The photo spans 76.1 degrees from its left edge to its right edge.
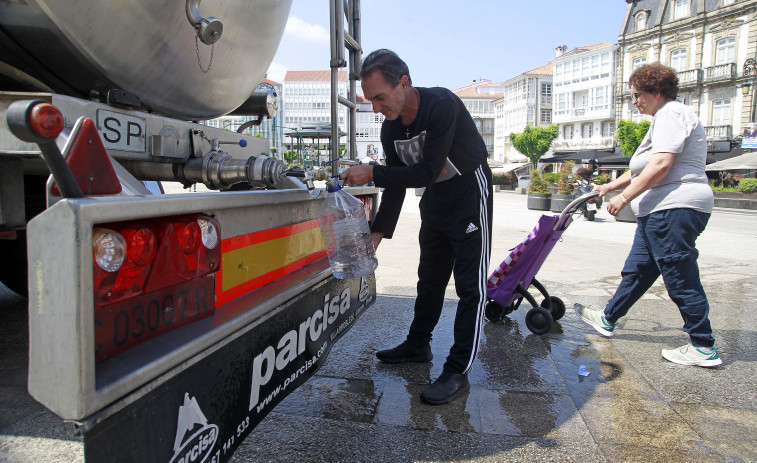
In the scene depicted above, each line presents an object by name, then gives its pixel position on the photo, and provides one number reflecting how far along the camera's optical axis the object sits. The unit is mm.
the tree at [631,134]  40781
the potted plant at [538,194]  16188
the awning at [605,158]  27714
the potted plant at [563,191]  15250
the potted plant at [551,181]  17484
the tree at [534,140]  61438
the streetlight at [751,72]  33172
